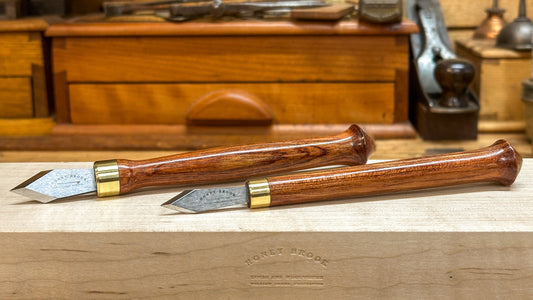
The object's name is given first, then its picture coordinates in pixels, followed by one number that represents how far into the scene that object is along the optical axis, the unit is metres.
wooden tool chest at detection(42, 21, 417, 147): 1.63
